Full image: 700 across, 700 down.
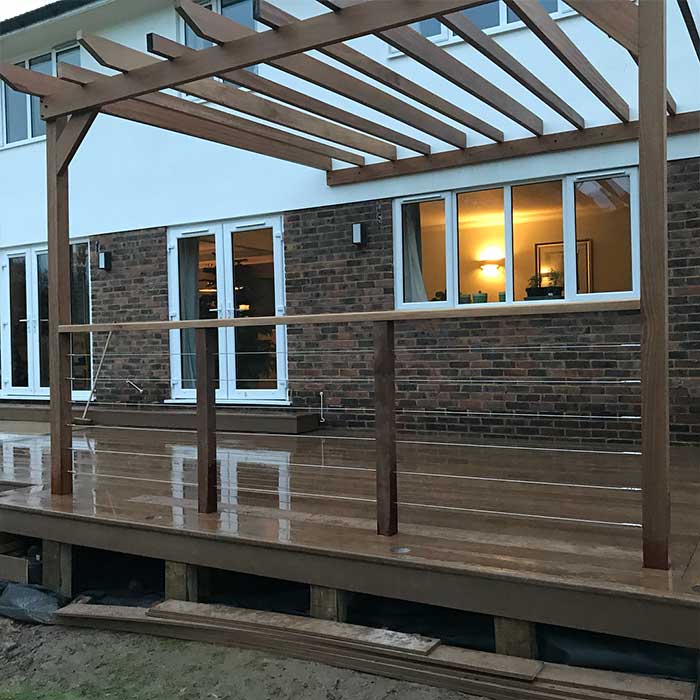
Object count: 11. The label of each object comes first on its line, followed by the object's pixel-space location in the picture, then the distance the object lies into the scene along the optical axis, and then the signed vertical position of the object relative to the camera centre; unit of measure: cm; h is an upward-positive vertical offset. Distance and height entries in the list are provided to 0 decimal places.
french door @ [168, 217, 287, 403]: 791 +50
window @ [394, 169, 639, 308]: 618 +79
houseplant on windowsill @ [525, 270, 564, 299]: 644 +41
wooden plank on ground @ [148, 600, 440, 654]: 318 -122
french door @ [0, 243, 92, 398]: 931 +37
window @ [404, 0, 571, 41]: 637 +268
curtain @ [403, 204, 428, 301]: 707 +75
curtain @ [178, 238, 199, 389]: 845 +63
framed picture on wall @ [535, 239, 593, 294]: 628 +61
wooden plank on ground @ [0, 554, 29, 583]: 457 -127
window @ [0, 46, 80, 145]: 957 +298
